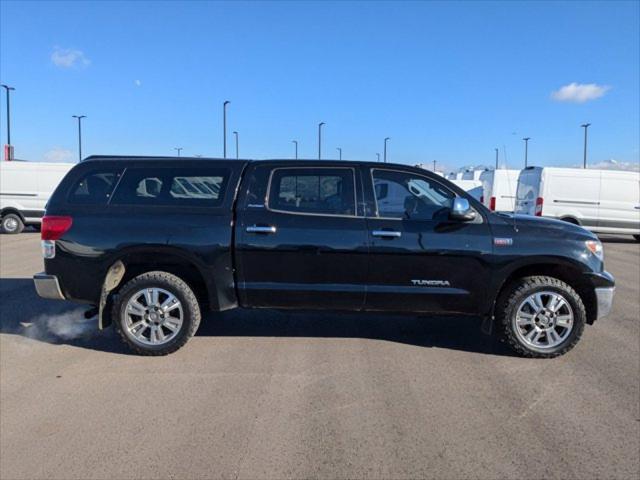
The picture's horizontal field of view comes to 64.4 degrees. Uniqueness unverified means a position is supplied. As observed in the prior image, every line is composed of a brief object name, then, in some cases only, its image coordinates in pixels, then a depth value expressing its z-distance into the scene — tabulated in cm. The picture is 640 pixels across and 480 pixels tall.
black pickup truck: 485
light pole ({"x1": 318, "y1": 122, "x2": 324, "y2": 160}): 4805
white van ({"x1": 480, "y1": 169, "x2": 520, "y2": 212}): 2017
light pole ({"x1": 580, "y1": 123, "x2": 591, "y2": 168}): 4403
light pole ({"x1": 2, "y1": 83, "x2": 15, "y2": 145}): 3178
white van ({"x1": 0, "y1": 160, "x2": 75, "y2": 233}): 1734
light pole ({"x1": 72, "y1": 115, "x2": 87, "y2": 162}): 4320
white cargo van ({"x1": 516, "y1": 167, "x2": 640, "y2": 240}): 1548
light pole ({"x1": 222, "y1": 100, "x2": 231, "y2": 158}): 3637
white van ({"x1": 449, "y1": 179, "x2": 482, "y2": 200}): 2739
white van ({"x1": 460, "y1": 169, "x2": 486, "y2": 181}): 3569
